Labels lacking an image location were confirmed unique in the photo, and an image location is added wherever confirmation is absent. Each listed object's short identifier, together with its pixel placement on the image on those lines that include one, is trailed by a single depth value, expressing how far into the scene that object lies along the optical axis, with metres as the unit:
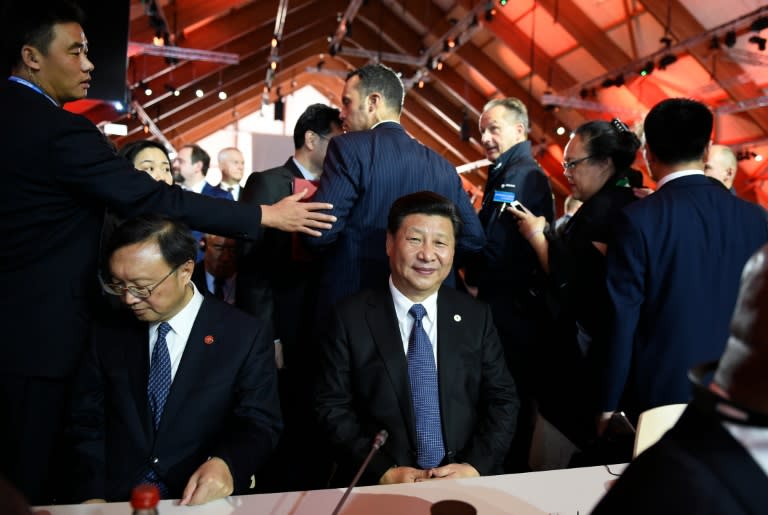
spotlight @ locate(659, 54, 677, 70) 7.53
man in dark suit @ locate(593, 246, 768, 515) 0.53
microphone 1.19
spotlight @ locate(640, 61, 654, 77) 7.95
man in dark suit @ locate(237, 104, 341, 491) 2.72
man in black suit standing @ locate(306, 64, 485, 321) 2.35
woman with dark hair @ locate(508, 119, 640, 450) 2.45
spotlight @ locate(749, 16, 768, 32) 6.18
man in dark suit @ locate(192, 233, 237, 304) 3.01
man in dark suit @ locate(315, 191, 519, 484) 1.88
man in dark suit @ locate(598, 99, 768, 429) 2.02
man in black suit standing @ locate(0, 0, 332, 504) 1.76
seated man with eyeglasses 1.64
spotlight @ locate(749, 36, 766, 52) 6.41
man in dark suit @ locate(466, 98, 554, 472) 2.69
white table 1.23
